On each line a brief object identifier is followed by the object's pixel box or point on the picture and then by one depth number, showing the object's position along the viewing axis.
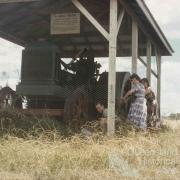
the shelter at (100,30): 11.33
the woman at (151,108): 13.89
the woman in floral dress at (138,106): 12.14
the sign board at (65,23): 13.46
